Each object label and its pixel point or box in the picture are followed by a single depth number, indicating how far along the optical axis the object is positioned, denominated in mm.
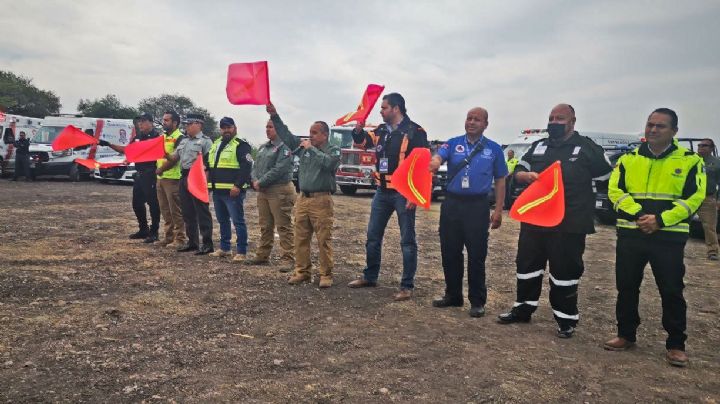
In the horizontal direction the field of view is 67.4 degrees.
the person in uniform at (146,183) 7977
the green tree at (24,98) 42812
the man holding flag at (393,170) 5422
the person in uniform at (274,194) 6655
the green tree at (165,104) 53834
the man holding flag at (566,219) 4379
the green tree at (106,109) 48625
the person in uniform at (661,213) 3850
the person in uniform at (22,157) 18172
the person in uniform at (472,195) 4867
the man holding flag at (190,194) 7340
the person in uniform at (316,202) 5844
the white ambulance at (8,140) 19734
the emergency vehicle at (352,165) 17500
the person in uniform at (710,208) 8406
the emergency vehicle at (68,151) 18969
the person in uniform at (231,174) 6980
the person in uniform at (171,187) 7637
